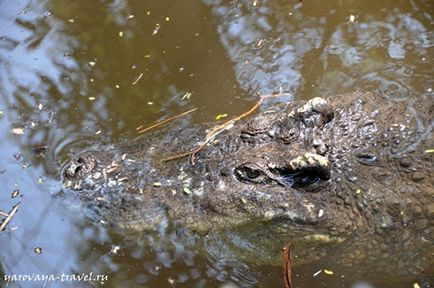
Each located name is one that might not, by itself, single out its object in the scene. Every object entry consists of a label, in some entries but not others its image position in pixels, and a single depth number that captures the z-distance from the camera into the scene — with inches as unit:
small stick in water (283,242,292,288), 315.0
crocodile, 308.2
